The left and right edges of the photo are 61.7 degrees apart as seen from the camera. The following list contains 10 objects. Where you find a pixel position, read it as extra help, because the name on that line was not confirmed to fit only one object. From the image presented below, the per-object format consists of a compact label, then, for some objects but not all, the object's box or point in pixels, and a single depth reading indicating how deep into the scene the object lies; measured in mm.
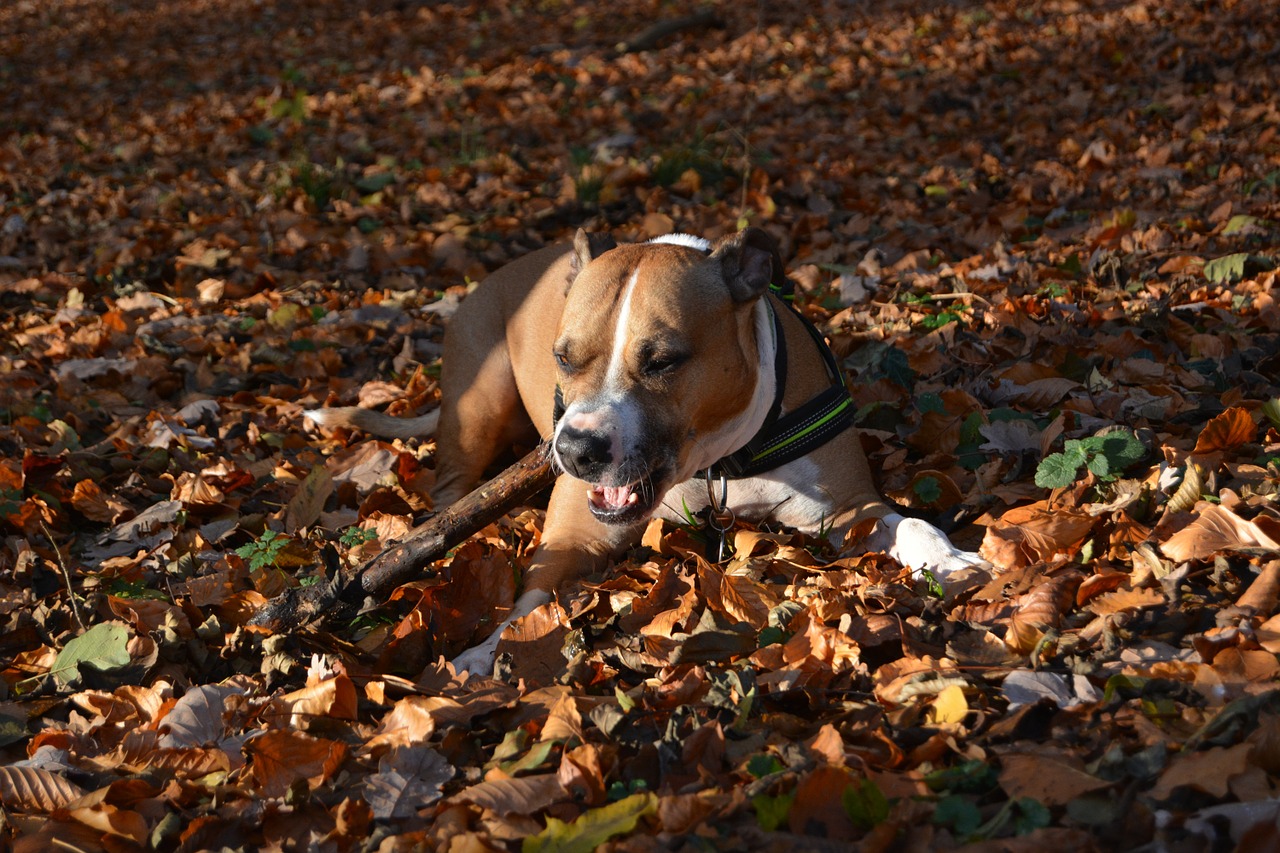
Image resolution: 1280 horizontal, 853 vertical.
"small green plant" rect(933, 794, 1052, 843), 2057
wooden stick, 3451
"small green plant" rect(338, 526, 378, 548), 4156
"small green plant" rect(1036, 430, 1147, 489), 3384
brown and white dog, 3408
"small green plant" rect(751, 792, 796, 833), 2174
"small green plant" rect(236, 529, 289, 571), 3980
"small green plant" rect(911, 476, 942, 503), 3893
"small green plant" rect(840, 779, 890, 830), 2146
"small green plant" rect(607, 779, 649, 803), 2400
